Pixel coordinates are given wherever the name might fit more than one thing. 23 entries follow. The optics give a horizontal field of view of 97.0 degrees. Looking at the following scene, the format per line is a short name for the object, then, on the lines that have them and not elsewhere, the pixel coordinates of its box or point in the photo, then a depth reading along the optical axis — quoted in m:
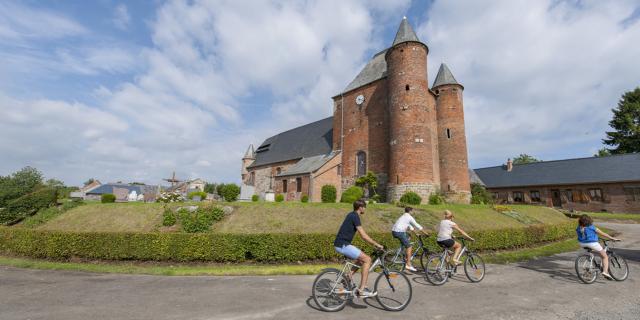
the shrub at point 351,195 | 21.75
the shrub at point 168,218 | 14.58
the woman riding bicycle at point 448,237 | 8.02
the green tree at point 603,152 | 52.16
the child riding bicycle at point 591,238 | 7.79
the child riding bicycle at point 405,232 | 8.41
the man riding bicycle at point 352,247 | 5.64
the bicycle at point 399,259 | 8.18
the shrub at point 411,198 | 21.62
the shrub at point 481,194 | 28.71
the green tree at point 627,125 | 47.75
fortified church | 24.64
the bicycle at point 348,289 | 5.68
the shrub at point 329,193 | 24.92
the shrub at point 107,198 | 22.67
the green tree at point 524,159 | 75.66
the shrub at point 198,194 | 29.05
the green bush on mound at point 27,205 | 17.35
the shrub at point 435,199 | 23.05
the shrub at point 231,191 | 25.33
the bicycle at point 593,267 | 7.75
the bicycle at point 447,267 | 7.70
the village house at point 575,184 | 34.59
